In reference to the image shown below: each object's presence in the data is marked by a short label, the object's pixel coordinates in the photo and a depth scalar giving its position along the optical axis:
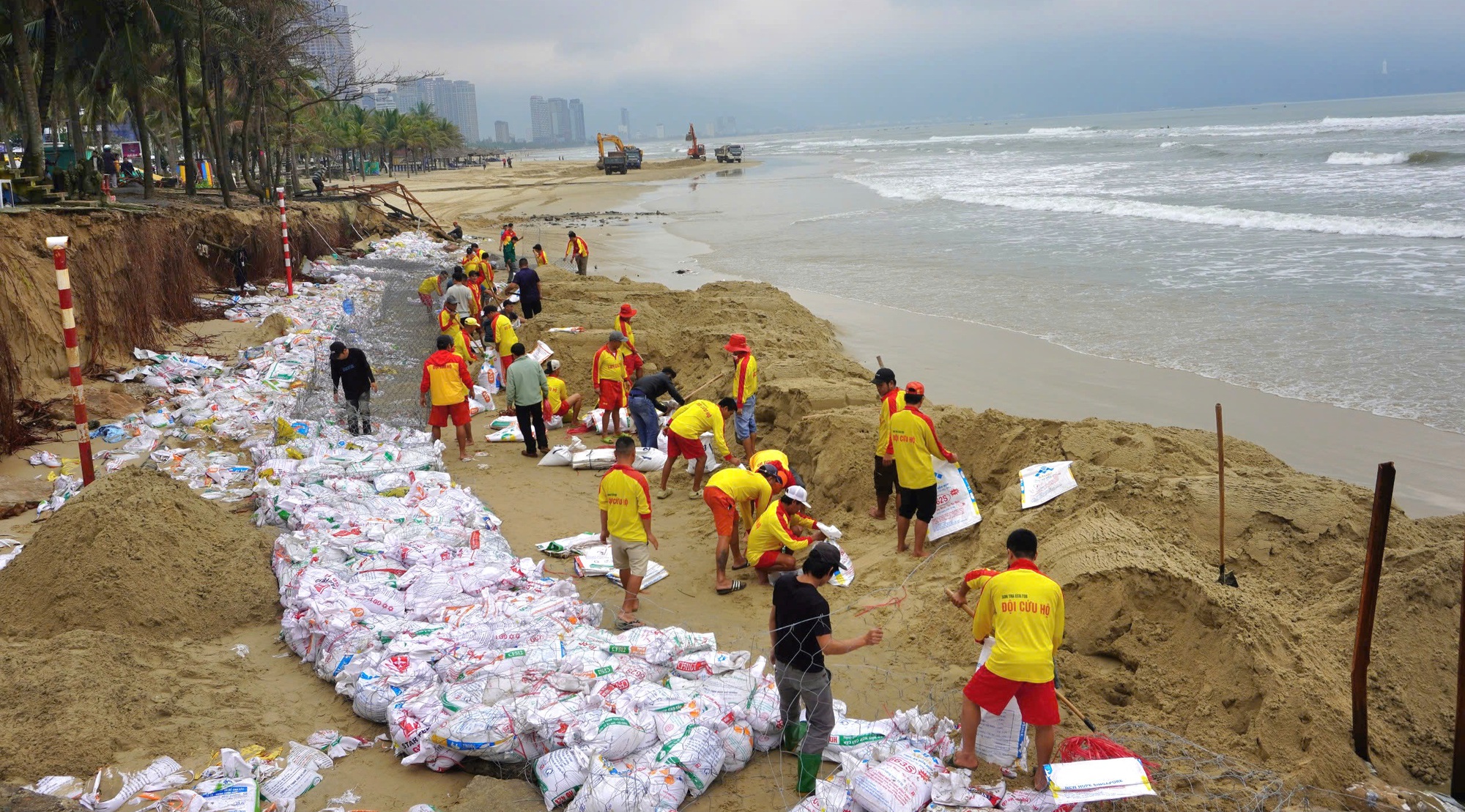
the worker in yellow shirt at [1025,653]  4.35
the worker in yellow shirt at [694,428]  8.72
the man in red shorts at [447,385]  9.80
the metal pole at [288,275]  17.96
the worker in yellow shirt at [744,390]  9.50
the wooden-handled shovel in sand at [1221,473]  5.51
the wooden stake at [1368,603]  4.14
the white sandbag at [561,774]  4.39
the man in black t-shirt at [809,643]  4.48
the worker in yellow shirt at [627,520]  6.53
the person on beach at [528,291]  16.14
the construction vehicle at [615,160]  69.44
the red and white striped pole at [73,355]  7.60
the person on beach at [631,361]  10.76
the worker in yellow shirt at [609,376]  10.66
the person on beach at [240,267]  18.62
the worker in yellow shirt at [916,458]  7.06
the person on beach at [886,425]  7.49
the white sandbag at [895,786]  4.26
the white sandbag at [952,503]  7.23
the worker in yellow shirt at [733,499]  7.11
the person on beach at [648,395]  9.75
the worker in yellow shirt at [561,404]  11.66
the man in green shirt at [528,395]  10.03
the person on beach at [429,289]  16.88
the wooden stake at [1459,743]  4.18
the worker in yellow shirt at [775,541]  6.98
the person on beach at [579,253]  21.06
